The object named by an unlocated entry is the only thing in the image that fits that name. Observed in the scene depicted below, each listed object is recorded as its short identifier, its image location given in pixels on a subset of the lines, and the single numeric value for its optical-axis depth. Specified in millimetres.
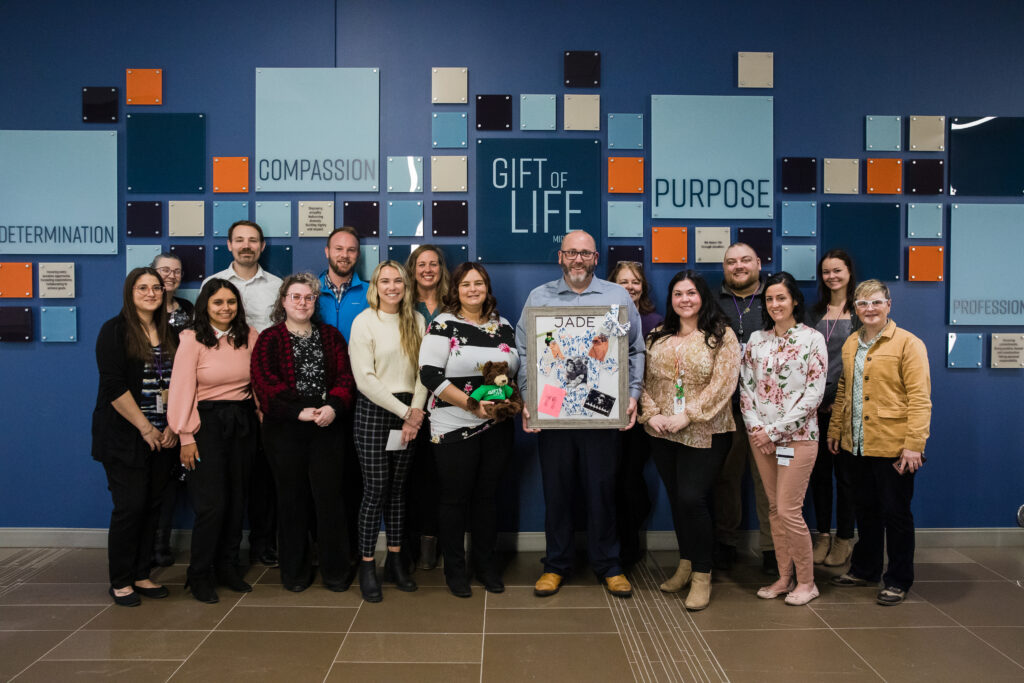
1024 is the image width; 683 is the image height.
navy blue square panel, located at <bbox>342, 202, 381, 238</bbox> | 3867
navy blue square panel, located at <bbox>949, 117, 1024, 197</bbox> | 3994
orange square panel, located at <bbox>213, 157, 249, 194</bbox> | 3867
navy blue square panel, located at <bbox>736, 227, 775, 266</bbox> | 3924
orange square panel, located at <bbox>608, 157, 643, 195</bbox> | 3893
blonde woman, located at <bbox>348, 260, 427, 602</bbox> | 3104
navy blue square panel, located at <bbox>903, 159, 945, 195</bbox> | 3980
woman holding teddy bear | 3041
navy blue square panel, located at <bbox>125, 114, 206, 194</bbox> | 3869
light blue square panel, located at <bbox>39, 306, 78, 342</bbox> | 3893
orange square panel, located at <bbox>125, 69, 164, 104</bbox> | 3857
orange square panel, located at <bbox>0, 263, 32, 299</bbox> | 3895
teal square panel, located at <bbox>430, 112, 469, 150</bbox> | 3861
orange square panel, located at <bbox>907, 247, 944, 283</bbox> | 3984
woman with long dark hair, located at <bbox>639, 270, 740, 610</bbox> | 3014
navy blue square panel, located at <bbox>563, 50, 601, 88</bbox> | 3854
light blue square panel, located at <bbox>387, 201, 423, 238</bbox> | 3859
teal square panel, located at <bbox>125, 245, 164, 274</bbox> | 3871
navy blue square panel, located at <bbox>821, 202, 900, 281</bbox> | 3955
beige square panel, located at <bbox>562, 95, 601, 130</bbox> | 3863
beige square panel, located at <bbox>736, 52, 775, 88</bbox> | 3891
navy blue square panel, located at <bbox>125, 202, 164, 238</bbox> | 3865
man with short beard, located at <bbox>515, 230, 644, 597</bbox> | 3166
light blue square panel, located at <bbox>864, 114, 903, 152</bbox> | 3953
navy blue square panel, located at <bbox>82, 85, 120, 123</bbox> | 3859
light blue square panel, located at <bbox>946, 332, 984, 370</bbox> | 4012
